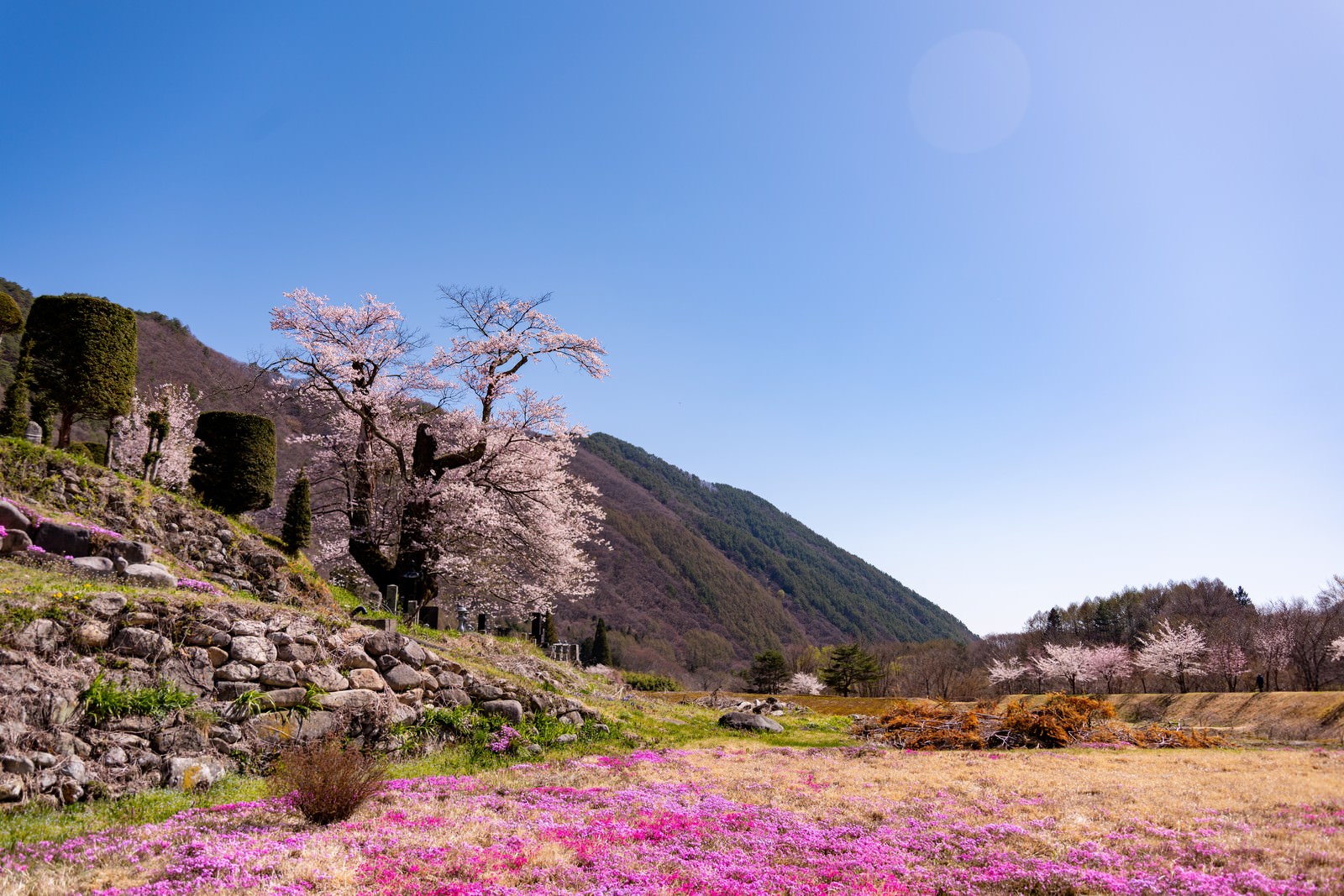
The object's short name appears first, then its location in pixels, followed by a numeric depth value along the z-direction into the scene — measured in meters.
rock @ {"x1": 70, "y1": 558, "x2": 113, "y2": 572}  9.38
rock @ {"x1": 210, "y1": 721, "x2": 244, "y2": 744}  7.32
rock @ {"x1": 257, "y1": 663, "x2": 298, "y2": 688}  8.13
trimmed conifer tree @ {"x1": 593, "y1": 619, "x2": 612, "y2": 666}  59.78
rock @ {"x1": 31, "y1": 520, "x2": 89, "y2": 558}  10.05
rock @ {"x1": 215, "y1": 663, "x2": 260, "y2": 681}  7.82
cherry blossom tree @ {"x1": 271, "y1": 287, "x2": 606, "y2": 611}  19.28
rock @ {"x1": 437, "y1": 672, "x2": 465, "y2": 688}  10.75
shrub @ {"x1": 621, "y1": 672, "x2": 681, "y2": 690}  37.00
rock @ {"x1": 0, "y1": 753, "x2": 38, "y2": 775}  5.56
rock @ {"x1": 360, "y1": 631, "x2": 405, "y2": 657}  10.07
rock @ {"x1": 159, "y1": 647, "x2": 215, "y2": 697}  7.42
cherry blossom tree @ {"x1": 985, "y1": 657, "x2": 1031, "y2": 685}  47.41
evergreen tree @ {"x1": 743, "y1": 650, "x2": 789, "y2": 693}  49.81
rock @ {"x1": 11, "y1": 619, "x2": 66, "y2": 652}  6.59
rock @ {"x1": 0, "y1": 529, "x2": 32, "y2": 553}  9.25
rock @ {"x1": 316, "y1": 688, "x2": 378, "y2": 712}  8.56
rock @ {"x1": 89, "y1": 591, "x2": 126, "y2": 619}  7.31
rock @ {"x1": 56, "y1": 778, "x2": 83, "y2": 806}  5.81
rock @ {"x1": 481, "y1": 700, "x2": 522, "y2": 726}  10.98
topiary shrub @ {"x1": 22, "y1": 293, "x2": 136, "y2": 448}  16.52
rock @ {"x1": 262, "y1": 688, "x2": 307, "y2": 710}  7.99
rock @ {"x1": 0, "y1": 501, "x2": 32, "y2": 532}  9.66
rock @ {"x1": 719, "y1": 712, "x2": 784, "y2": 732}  17.41
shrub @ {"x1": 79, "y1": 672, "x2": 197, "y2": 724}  6.53
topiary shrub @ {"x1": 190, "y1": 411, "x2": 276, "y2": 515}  18.67
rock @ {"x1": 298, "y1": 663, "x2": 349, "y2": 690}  8.62
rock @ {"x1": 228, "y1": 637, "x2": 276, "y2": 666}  8.10
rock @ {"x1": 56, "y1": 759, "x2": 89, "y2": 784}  5.91
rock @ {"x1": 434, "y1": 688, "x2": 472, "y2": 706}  10.54
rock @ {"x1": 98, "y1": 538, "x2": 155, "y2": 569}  10.58
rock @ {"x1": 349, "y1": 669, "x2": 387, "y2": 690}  9.30
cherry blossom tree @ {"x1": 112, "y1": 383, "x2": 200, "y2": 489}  17.44
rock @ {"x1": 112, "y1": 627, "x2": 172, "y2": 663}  7.25
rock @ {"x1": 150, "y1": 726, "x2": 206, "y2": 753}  6.80
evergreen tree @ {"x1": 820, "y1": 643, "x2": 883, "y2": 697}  49.62
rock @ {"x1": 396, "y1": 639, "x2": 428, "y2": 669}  10.33
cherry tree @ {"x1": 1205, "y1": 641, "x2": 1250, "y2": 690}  38.75
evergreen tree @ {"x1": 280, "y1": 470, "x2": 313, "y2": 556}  19.25
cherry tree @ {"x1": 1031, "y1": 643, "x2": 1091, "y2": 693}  42.47
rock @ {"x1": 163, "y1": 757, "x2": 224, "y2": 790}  6.59
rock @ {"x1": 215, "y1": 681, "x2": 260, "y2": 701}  7.69
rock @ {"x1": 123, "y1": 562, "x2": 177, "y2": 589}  9.65
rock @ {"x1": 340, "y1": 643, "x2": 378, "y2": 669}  9.42
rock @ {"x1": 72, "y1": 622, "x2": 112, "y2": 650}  6.98
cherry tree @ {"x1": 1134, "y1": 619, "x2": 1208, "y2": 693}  39.47
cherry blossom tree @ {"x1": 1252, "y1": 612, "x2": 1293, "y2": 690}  40.06
